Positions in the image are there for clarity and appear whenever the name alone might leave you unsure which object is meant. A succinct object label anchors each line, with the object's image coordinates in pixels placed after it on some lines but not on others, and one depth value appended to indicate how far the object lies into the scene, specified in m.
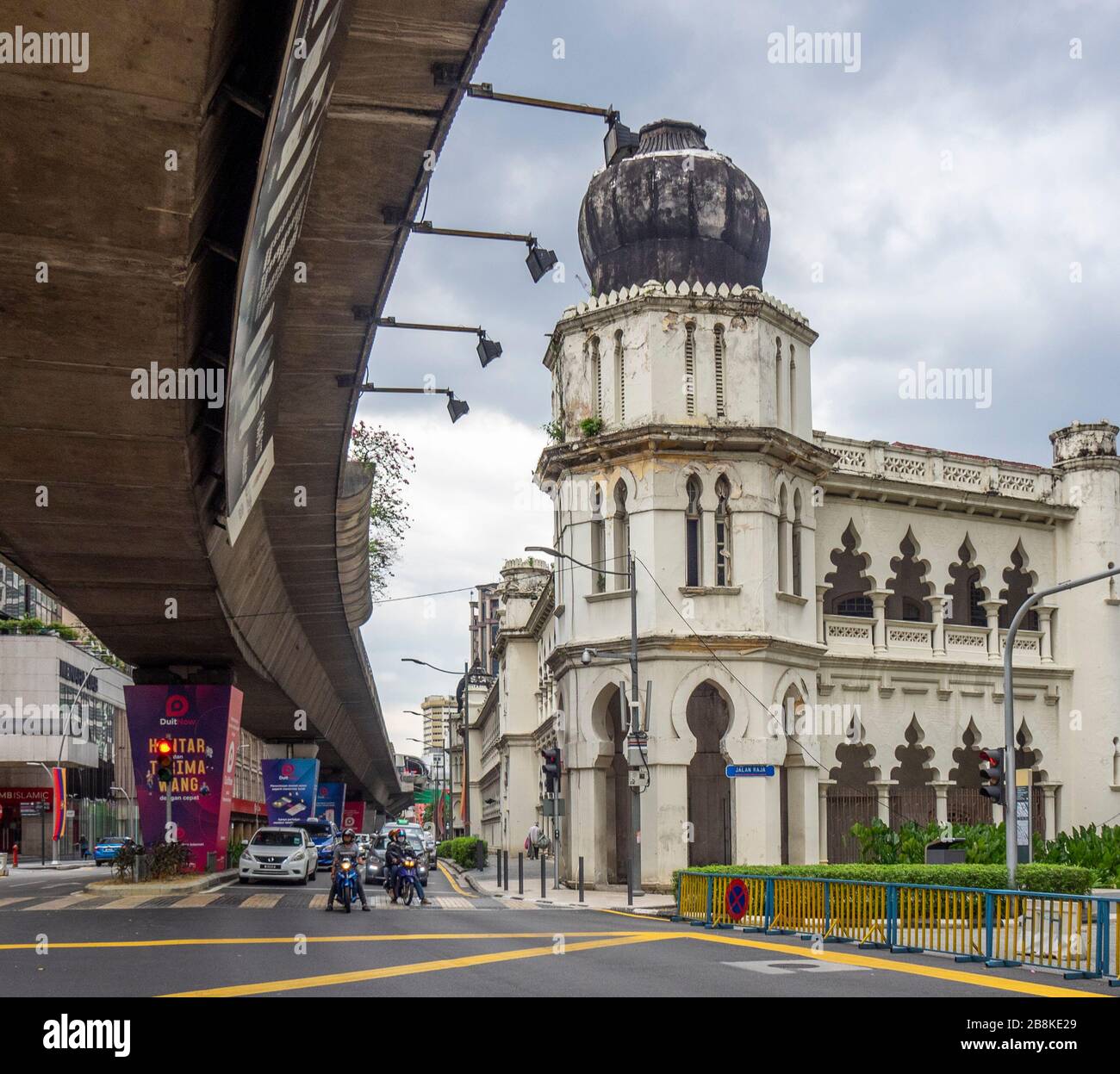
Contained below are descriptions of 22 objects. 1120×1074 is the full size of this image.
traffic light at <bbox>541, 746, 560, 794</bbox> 34.34
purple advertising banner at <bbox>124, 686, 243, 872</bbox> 36.84
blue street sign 33.47
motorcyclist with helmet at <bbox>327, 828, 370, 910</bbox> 26.05
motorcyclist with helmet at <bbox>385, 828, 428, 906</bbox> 30.00
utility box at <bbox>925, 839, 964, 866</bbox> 26.06
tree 48.50
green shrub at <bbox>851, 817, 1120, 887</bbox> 33.72
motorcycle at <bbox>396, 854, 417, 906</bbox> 29.67
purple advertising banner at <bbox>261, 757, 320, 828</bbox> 60.47
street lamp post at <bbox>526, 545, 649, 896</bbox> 30.75
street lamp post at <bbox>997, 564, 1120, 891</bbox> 21.86
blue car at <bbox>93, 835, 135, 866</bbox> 62.34
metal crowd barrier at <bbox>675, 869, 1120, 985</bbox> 16.00
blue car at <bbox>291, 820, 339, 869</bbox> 53.49
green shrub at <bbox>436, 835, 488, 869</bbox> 57.41
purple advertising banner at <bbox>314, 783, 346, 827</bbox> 79.81
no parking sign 22.55
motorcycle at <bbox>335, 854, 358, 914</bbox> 25.95
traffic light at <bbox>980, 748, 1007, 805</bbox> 22.30
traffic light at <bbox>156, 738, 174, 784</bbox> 33.31
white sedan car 37.72
